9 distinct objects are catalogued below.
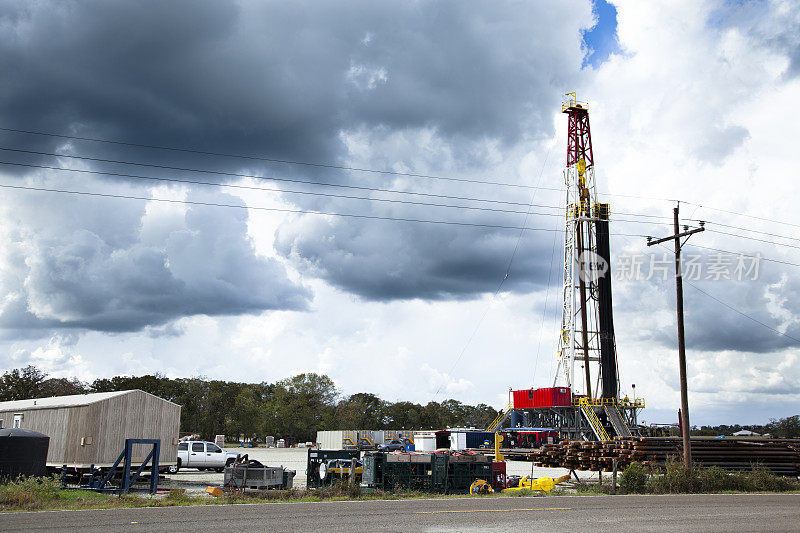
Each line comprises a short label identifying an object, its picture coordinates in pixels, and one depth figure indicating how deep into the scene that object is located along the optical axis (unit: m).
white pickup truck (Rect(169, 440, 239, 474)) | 32.74
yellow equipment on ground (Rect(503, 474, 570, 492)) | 23.48
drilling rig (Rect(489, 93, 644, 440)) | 57.06
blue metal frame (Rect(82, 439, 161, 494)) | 22.19
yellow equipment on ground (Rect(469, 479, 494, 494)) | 22.67
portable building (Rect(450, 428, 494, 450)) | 54.75
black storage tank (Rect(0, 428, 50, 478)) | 21.98
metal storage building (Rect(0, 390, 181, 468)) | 26.28
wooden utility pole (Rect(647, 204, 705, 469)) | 26.08
